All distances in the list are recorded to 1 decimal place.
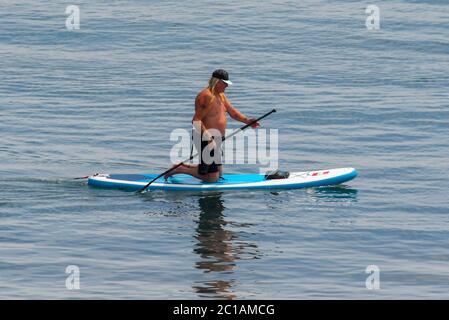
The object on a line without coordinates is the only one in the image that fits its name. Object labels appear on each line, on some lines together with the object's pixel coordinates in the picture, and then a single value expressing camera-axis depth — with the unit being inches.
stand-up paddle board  925.8
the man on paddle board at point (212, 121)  892.6
